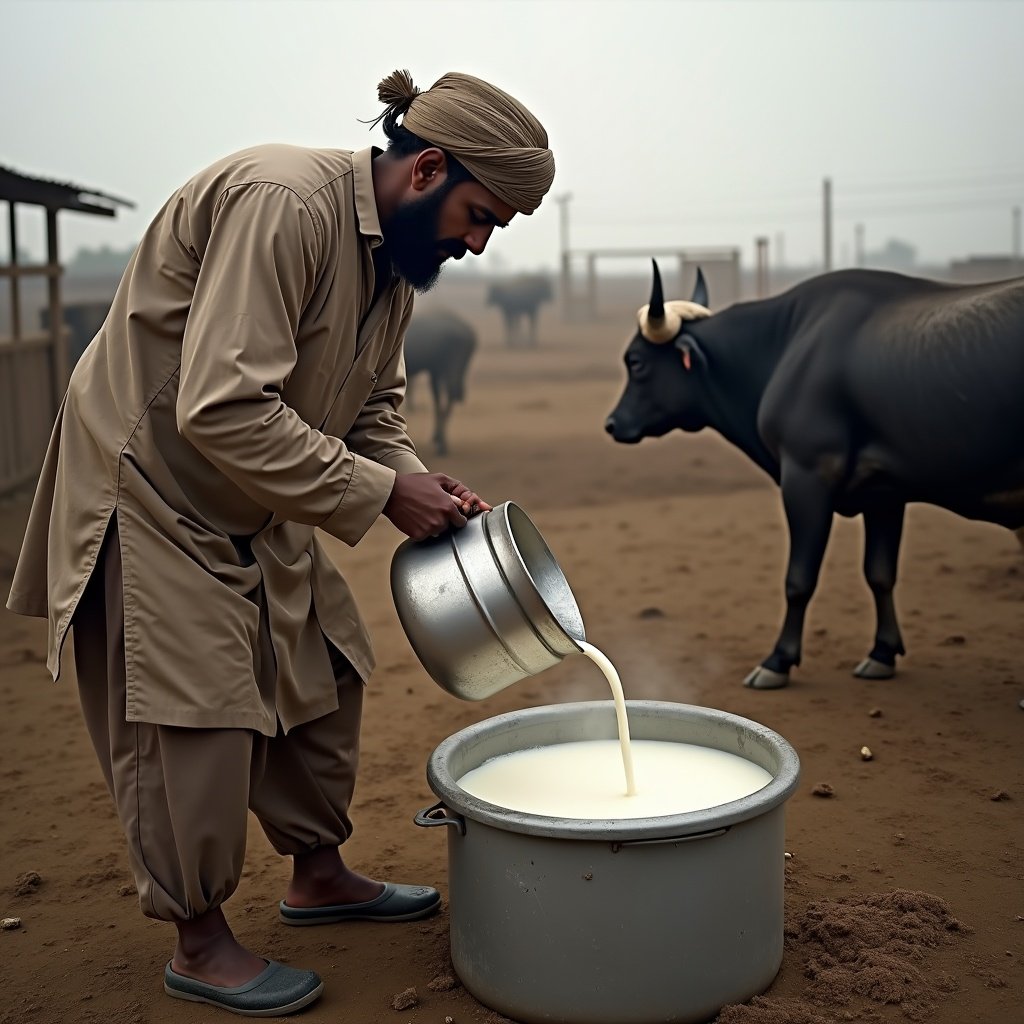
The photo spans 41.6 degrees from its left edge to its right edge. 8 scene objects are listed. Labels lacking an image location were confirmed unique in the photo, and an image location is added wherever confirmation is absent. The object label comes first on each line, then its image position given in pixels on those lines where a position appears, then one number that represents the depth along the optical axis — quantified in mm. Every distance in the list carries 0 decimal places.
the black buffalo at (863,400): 4355
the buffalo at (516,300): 23930
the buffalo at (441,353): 11578
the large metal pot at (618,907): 2336
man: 2375
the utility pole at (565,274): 22867
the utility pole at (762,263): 14648
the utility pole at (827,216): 17000
